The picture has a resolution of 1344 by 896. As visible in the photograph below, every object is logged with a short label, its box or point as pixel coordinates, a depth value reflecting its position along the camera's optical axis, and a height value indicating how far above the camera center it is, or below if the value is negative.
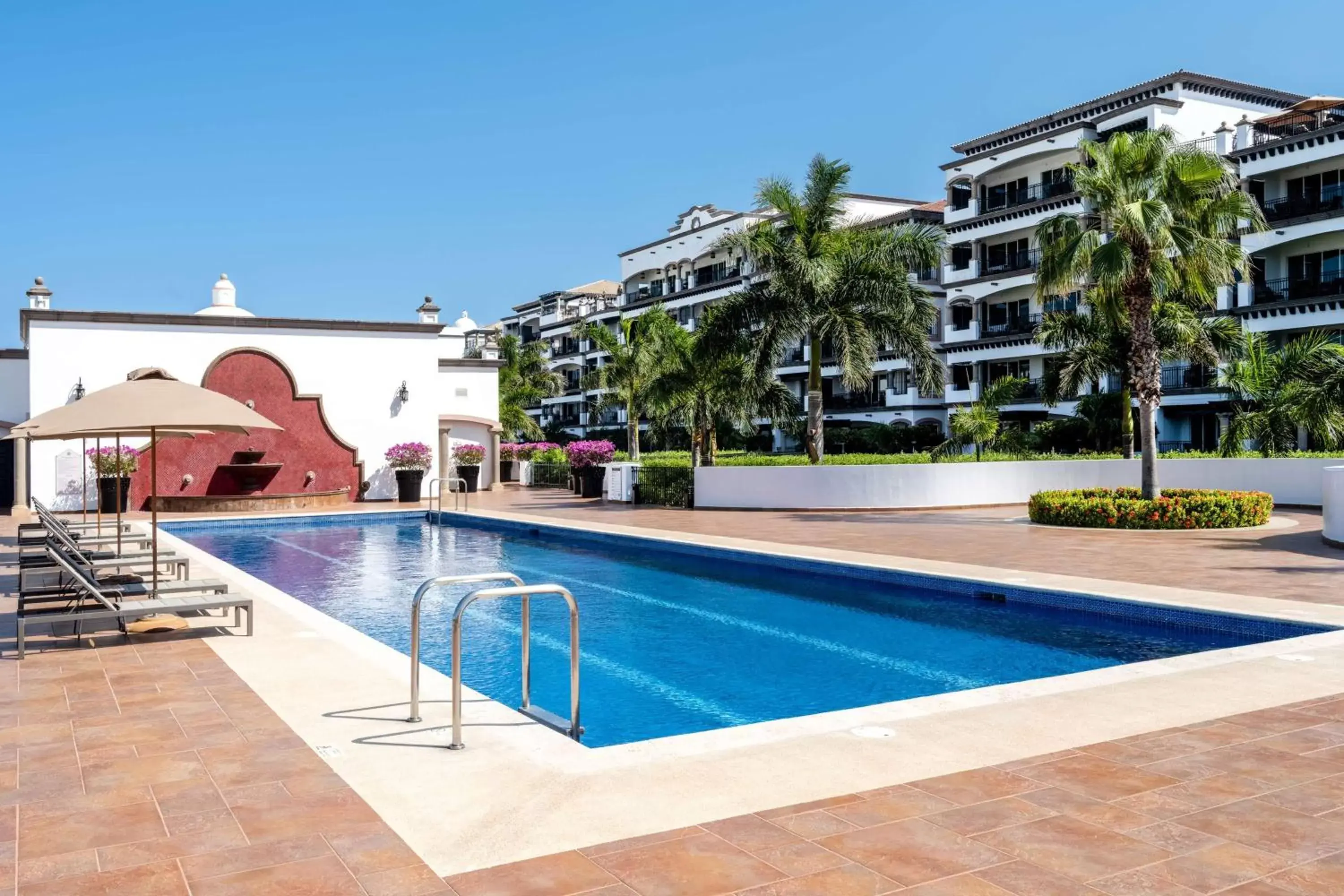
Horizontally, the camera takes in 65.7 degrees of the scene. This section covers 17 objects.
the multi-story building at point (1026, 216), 40.81 +10.58
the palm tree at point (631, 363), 35.44 +3.28
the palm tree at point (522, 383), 51.31 +4.42
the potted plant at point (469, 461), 30.66 -0.05
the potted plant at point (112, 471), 23.50 -0.18
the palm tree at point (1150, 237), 17.77 +3.70
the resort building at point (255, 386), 24.16 +1.92
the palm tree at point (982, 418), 31.12 +1.04
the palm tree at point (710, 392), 24.56 +1.61
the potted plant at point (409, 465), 27.44 -0.15
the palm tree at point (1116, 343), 25.30 +2.77
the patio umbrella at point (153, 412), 8.45 +0.43
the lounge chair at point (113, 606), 7.49 -1.09
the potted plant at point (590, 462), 28.91 -0.13
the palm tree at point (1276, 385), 22.98 +1.45
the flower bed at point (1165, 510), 17.41 -1.03
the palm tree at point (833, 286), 22.62 +3.69
